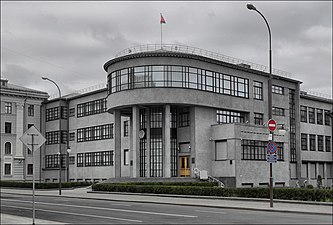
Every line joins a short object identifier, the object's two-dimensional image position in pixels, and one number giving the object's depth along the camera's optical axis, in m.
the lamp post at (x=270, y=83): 23.68
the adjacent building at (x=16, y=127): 75.12
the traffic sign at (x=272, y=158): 24.30
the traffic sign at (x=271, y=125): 24.86
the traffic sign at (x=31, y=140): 17.23
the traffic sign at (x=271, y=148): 24.42
